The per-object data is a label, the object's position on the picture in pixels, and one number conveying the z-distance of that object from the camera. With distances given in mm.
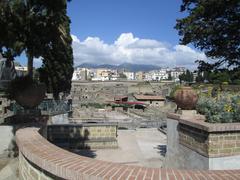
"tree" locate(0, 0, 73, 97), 4242
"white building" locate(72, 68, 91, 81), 107596
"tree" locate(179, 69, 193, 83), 67994
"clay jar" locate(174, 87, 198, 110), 4744
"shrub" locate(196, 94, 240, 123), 3959
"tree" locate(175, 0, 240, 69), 7426
